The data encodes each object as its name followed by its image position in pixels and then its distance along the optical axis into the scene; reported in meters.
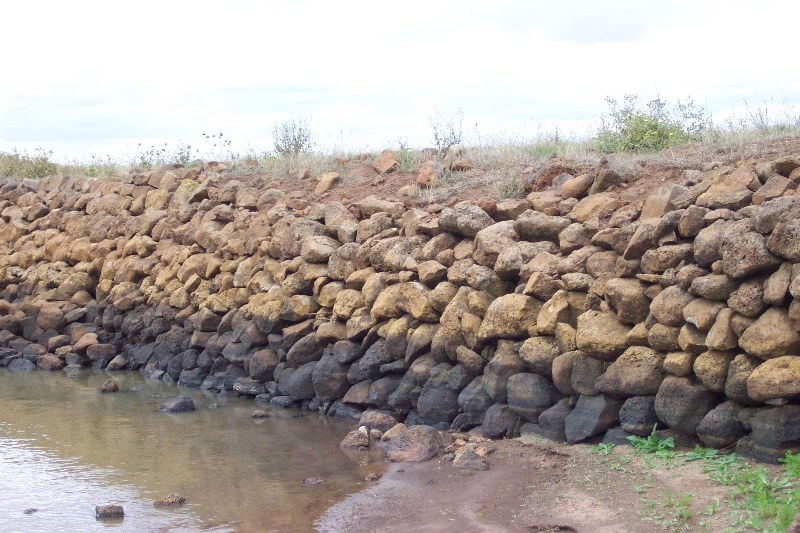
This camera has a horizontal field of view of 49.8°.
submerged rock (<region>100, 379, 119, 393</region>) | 12.62
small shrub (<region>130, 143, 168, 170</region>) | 19.59
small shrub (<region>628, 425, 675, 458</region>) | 7.10
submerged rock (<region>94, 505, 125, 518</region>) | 7.25
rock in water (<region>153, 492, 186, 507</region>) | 7.54
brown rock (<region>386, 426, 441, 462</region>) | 8.41
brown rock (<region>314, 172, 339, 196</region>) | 14.16
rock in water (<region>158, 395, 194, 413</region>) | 11.20
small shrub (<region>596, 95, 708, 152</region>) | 12.08
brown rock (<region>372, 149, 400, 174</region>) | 14.29
